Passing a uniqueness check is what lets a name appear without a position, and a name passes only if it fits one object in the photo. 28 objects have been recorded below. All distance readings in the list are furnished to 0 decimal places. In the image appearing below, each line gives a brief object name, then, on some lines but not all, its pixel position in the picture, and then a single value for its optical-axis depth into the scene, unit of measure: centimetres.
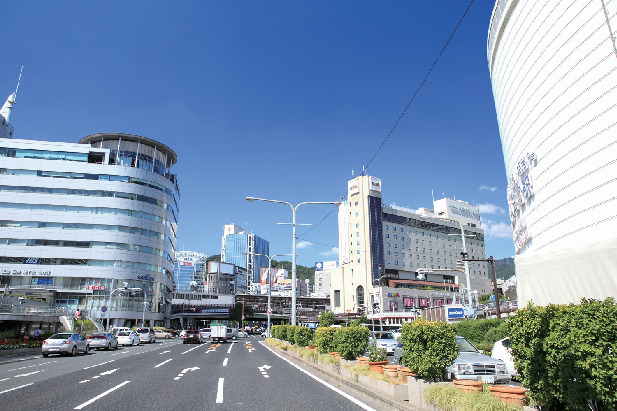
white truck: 4612
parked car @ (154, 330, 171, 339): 6444
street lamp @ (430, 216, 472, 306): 2790
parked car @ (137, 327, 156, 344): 4612
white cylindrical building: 1486
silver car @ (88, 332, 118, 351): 3006
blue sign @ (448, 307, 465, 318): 2317
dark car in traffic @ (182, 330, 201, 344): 4358
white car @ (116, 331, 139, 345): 3862
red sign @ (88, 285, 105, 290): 6706
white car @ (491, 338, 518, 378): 1253
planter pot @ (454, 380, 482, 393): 669
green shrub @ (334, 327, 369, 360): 1377
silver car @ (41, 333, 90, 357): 2284
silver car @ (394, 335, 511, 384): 1071
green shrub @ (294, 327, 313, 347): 2345
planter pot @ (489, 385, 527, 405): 594
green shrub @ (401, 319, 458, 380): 851
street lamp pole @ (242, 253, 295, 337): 4467
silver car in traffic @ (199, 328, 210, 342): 4738
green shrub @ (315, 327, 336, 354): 1652
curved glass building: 6781
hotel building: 11106
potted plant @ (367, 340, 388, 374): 1059
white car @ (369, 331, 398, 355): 2273
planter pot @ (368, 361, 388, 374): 1041
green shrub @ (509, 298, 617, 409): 485
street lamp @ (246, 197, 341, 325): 2666
